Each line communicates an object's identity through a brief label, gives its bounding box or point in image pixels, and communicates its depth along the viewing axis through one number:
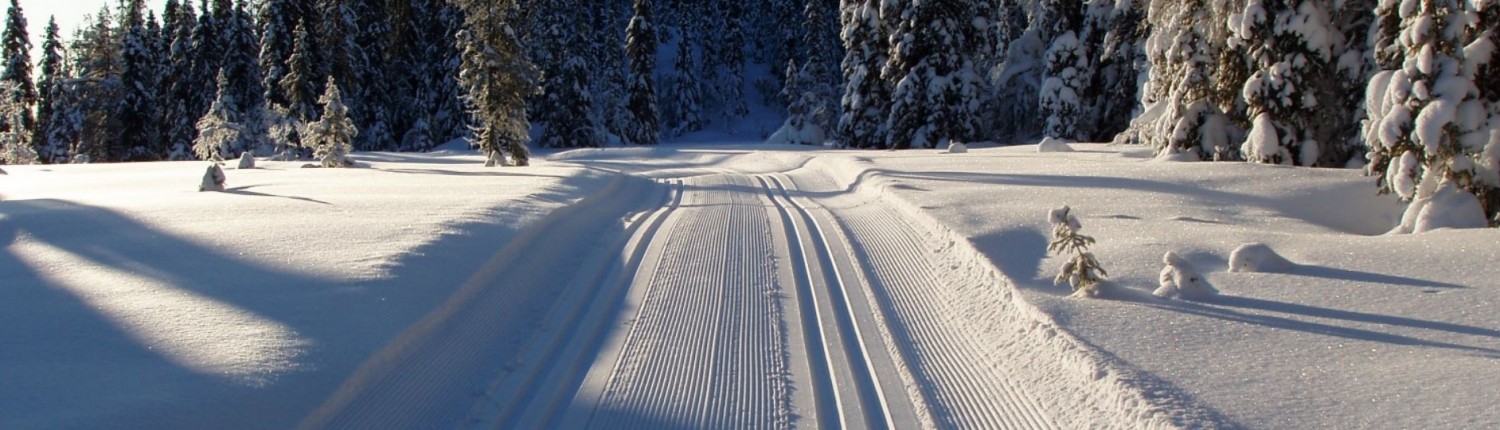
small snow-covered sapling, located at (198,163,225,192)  17.67
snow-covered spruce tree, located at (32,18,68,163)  54.88
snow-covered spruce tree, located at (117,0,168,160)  52.69
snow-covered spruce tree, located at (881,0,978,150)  35.97
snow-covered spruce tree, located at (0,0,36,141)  52.62
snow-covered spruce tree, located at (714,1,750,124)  70.00
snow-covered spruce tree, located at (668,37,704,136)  65.88
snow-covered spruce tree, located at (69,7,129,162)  54.62
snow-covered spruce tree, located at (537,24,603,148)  51.97
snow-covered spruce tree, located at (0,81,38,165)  51.38
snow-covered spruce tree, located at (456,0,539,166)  27.62
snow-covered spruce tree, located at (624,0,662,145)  57.69
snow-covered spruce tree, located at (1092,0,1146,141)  31.47
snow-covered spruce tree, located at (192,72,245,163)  37.16
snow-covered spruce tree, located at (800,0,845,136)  55.09
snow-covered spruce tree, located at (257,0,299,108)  45.81
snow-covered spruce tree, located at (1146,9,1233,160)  18.95
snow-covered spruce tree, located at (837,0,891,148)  39.25
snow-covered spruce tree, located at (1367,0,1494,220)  10.77
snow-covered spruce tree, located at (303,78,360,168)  29.34
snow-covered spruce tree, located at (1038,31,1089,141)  34.00
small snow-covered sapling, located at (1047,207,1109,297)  7.34
